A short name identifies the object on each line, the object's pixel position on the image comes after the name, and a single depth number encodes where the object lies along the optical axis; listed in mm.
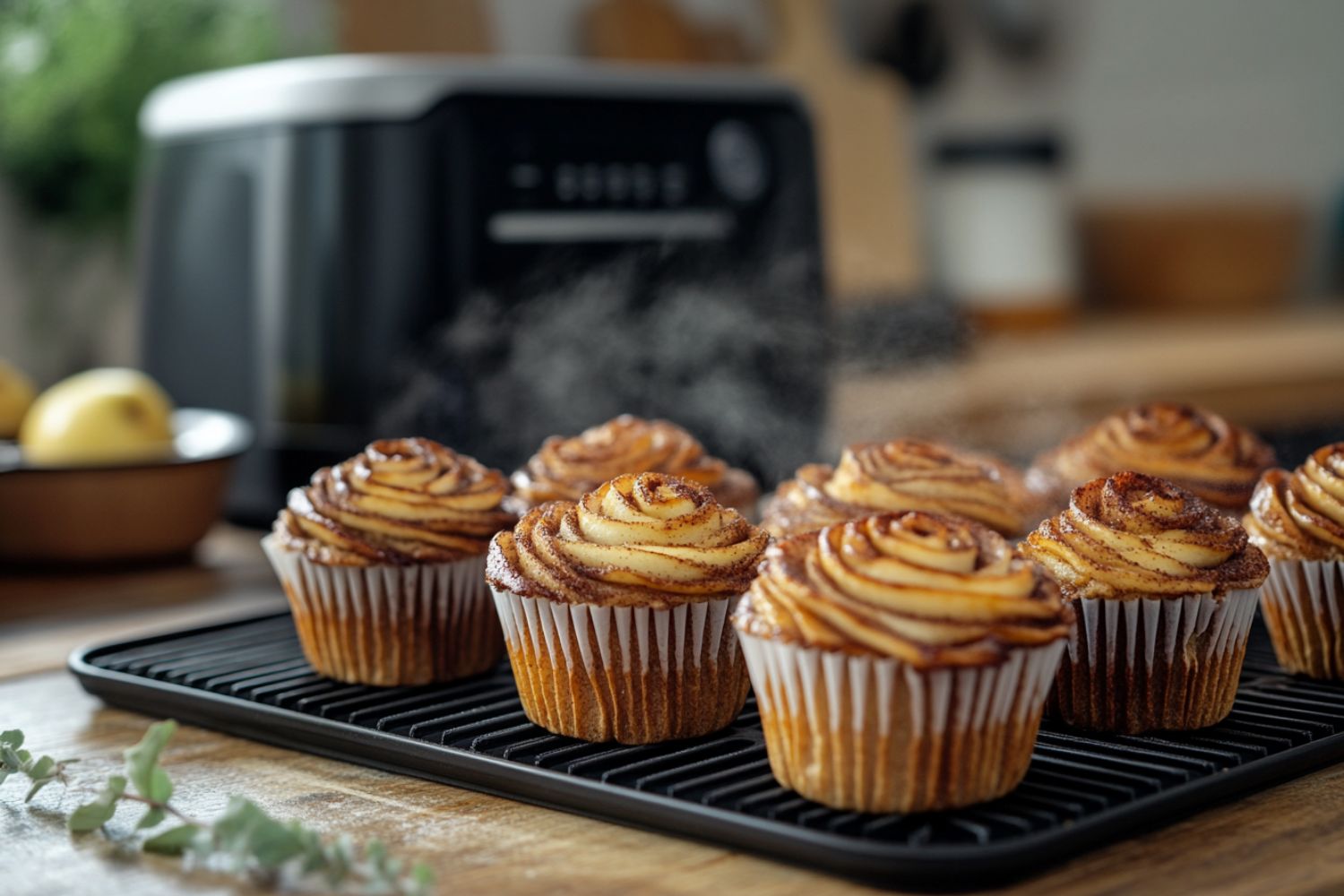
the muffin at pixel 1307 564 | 744
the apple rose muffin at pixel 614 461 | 818
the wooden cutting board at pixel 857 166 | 4016
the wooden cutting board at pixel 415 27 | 1476
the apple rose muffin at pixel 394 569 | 773
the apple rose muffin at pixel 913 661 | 626
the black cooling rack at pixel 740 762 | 602
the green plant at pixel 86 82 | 1298
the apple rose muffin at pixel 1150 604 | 704
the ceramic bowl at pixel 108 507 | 989
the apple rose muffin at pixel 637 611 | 702
